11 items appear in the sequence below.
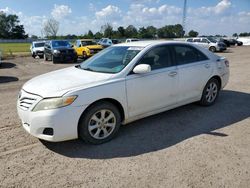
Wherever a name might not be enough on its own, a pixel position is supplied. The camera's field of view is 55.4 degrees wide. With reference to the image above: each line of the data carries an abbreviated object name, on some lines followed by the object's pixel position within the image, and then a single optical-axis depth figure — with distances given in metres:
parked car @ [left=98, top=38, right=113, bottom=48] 28.65
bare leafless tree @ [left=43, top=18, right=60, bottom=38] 89.14
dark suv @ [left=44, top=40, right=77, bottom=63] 18.09
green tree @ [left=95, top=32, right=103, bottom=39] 72.81
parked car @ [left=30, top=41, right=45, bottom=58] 24.19
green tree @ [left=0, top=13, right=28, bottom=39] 95.25
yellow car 19.89
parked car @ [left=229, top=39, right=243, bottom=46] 42.54
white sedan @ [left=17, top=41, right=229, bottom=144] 3.42
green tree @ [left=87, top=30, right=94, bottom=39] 74.50
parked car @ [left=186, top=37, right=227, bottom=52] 26.77
